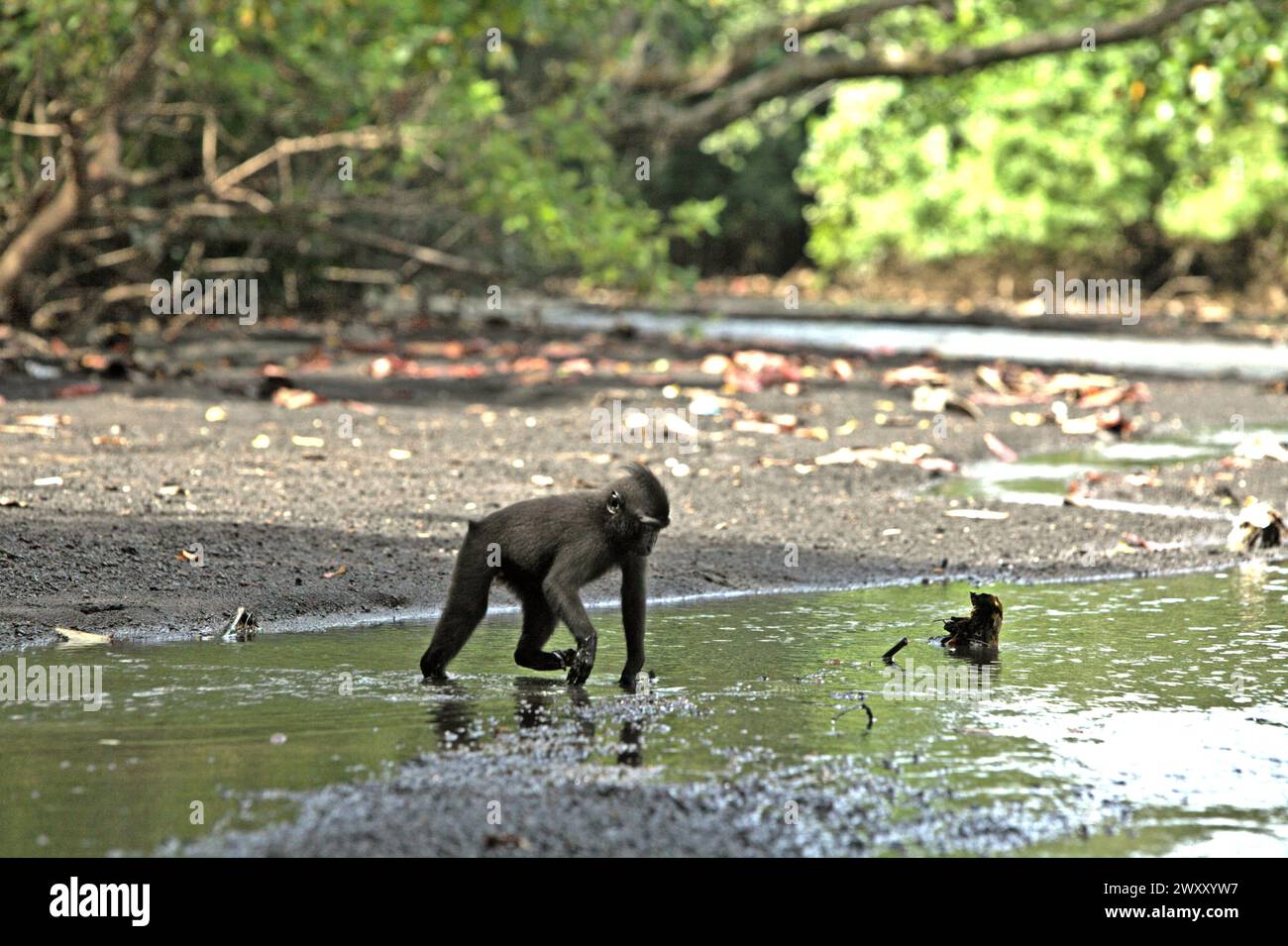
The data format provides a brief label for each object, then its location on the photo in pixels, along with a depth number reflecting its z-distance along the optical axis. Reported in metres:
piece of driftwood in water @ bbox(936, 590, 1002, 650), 12.70
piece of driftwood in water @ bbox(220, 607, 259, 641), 12.86
